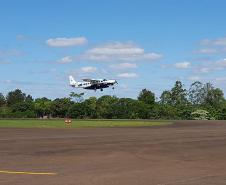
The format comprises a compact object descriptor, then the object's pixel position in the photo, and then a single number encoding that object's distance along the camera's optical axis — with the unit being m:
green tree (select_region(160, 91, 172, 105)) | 175.50
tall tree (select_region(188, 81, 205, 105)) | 182.12
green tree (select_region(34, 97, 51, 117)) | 134.88
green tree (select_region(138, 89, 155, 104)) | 156.31
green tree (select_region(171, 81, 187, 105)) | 178.00
